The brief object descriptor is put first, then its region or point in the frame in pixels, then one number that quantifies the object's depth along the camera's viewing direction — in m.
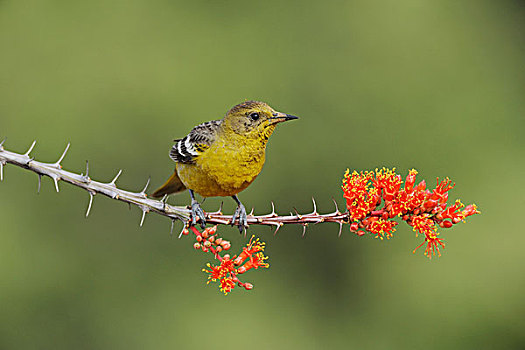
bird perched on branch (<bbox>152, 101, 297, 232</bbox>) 6.15
